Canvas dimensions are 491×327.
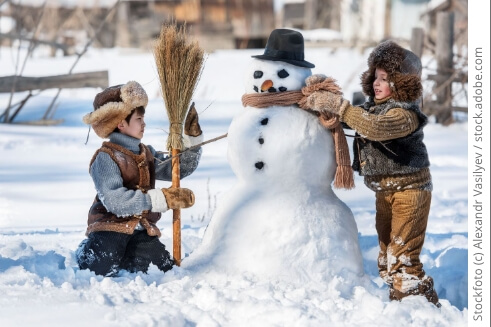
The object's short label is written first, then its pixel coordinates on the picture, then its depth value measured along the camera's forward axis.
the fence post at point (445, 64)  19.53
